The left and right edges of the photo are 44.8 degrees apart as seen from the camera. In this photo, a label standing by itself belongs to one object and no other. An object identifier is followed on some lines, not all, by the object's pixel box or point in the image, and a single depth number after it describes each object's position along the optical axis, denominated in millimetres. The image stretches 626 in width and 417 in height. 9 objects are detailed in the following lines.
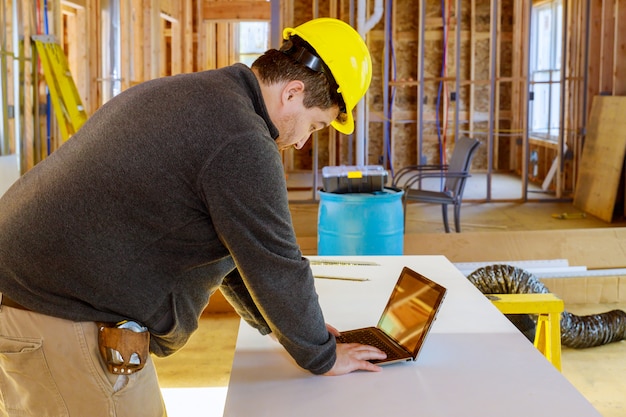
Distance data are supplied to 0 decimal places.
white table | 1470
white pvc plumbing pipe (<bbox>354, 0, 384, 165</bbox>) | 5807
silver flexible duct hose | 3131
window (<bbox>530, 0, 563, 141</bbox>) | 9594
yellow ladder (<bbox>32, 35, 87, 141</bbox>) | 6308
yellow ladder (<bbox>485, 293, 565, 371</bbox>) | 2355
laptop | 1736
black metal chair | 6047
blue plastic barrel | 4047
